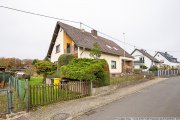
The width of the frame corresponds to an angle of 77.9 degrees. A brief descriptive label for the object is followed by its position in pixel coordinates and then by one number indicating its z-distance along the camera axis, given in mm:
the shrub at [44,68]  11076
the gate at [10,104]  4987
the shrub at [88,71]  7525
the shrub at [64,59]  12817
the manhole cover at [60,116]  4561
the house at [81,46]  13865
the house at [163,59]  37728
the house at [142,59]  29480
